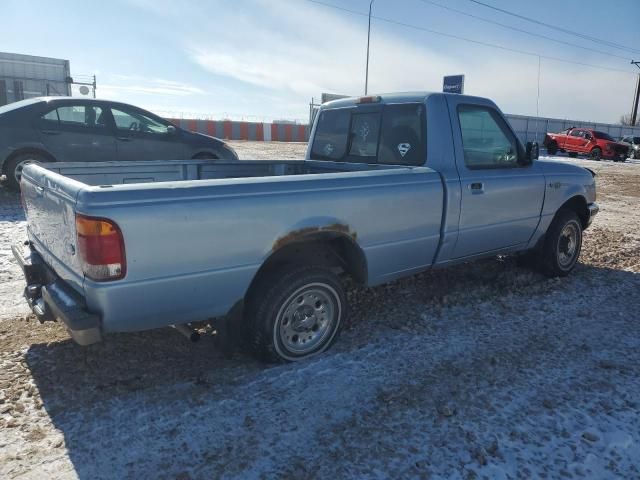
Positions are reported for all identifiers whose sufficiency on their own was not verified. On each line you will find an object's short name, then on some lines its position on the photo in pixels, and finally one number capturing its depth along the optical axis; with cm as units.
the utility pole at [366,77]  3139
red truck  2661
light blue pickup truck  255
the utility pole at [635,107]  4919
